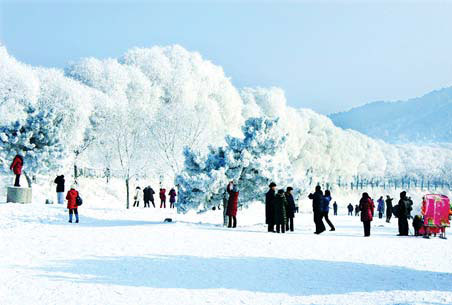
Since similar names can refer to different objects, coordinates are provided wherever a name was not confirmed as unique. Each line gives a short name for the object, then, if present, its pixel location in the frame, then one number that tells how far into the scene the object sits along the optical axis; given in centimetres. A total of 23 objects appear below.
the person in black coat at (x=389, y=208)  3170
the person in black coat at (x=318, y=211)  1992
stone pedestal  2598
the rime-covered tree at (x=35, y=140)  3036
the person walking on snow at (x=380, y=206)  3881
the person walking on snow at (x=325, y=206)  2025
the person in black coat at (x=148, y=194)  3565
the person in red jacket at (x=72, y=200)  2069
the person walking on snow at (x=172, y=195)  3731
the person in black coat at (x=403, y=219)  2114
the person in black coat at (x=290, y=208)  2062
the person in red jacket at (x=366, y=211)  1992
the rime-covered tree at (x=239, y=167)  2192
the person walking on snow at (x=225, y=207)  2243
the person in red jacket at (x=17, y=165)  2527
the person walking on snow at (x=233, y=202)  2039
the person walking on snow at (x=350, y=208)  4990
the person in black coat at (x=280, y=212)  1949
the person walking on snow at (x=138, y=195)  3663
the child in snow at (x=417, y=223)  2085
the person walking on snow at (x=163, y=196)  3678
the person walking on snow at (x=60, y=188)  2778
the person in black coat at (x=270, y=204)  1967
